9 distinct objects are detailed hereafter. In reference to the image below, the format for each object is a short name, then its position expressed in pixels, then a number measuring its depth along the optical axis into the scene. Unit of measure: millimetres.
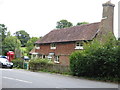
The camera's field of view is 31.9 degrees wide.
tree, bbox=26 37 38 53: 76062
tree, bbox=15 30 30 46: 109400
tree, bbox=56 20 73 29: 87938
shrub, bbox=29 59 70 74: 26731
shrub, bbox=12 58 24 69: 34719
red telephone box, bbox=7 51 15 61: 40688
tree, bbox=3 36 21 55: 62981
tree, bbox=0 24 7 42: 77444
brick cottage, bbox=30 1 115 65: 35531
